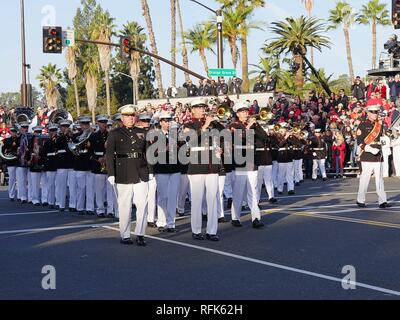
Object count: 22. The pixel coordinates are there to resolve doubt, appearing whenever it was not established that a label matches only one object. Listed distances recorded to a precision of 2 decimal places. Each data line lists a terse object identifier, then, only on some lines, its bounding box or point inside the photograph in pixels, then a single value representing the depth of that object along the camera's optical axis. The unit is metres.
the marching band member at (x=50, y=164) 19.75
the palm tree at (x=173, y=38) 51.75
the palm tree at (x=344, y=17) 70.31
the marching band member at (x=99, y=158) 17.03
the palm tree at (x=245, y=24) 49.38
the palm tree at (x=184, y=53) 55.42
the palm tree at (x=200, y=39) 58.56
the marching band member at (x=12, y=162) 22.48
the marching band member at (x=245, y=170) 13.99
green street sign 28.89
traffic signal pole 32.00
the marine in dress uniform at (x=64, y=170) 18.55
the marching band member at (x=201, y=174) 12.59
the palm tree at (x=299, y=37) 48.34
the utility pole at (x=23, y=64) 40.53
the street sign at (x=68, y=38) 31.66
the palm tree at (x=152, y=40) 47.38
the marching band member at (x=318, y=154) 29.48
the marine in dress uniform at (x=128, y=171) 12.33
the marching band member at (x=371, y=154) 16.92
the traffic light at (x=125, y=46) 32.72
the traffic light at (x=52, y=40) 31.02
